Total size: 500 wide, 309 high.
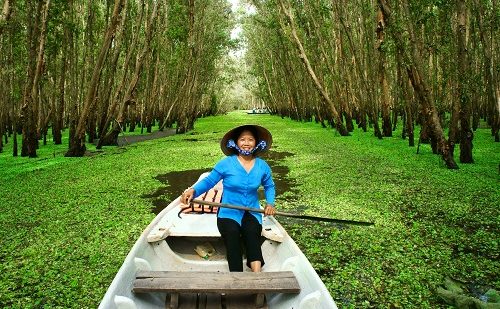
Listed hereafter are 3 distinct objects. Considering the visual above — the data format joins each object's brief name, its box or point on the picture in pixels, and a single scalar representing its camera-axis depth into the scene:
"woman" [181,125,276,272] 4.02
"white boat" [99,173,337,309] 3.06
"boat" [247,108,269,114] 82.32
